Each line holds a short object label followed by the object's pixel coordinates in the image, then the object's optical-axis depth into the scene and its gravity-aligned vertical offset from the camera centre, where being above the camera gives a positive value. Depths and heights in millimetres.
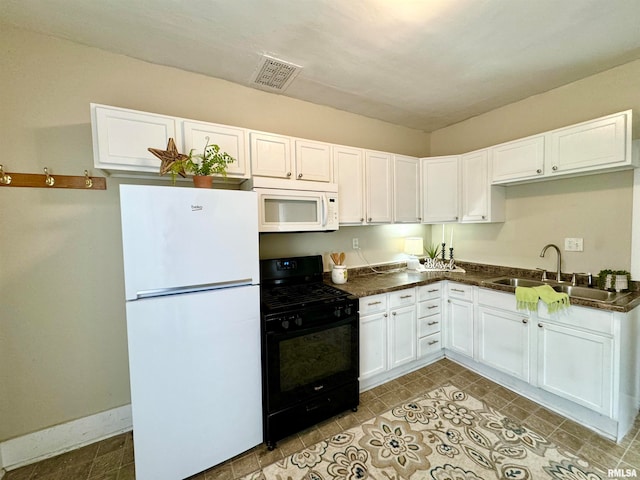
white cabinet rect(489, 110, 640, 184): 1900 +620
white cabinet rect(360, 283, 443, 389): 2295 -1050
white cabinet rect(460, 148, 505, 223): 2719 +370
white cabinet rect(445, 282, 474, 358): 2596 -983
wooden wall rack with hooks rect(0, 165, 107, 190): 1646 +379
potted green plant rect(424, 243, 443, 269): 3287 -437
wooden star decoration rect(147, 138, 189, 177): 1595 +497
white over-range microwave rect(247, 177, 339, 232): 2037 +220
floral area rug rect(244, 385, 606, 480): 1539 -1508
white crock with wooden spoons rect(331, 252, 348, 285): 2549 -454
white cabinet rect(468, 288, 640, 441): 1747 -1062
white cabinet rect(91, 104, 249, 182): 1590 +666
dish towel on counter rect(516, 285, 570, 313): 1943 -590
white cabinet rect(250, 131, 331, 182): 2072 +637
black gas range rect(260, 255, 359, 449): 1723 -940
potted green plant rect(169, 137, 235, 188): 1662 +467
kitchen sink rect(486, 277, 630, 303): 2002 -586
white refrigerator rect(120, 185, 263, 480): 1399 -557
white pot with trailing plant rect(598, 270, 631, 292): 2025 -467
